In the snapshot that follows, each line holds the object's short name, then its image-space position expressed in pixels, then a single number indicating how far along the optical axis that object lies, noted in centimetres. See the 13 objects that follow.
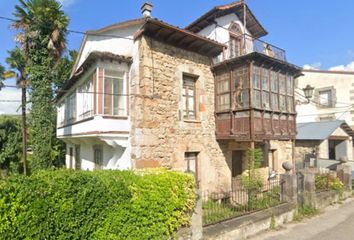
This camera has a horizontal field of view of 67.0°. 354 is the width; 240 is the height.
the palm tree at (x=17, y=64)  1936
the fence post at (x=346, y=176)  1263
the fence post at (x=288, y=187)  892
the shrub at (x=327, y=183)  1146
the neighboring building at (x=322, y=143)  1653
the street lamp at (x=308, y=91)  1334
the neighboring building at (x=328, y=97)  2302
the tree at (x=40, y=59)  1359
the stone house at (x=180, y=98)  949
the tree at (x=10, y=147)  2052
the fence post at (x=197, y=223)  597
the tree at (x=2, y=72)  1996
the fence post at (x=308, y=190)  952
